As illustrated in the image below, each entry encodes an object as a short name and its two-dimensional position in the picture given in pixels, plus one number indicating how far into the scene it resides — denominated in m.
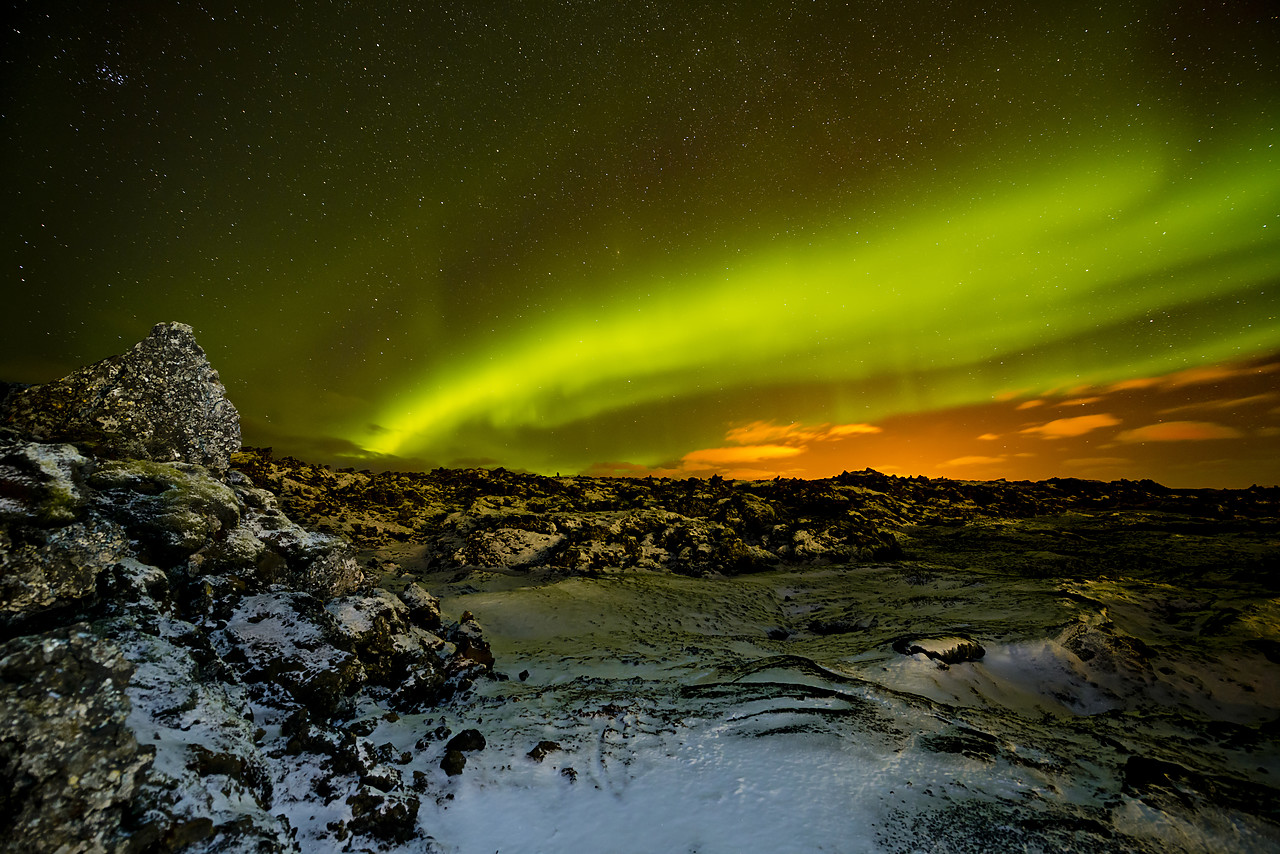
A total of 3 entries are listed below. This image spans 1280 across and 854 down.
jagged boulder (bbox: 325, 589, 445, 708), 7.31
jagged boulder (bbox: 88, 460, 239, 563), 6.42
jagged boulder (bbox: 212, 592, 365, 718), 5.72
